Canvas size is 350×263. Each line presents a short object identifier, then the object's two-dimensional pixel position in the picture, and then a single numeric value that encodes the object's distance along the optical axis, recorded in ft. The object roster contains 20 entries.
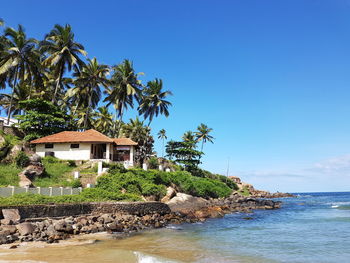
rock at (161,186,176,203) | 101.81
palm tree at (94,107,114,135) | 180.14
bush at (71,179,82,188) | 86.13
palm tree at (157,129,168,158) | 275.18
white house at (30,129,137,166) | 109.60
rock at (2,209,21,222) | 54.52
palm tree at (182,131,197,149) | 205.57
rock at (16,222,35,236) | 50.78
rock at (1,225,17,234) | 49.67
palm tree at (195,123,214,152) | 227.81
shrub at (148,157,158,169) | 137.62
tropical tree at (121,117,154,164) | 157.23
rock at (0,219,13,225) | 52.33
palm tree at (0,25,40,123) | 117.08
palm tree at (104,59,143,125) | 146.51
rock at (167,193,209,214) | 98.83
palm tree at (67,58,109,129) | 137.59
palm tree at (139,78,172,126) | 171.01
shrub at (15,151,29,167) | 87.61
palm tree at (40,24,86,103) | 128.47
